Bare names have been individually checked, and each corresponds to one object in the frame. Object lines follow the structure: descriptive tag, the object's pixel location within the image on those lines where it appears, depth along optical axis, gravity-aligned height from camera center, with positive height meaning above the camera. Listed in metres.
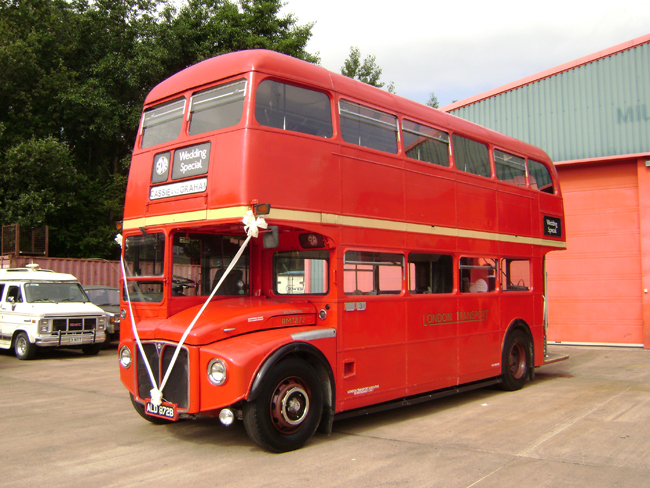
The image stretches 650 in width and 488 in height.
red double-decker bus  6.28 +0.41
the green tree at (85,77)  26.50 +9.92
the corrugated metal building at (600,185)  15.90 +2.65
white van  14.82 -0.70
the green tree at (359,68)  47.56 +17.30
